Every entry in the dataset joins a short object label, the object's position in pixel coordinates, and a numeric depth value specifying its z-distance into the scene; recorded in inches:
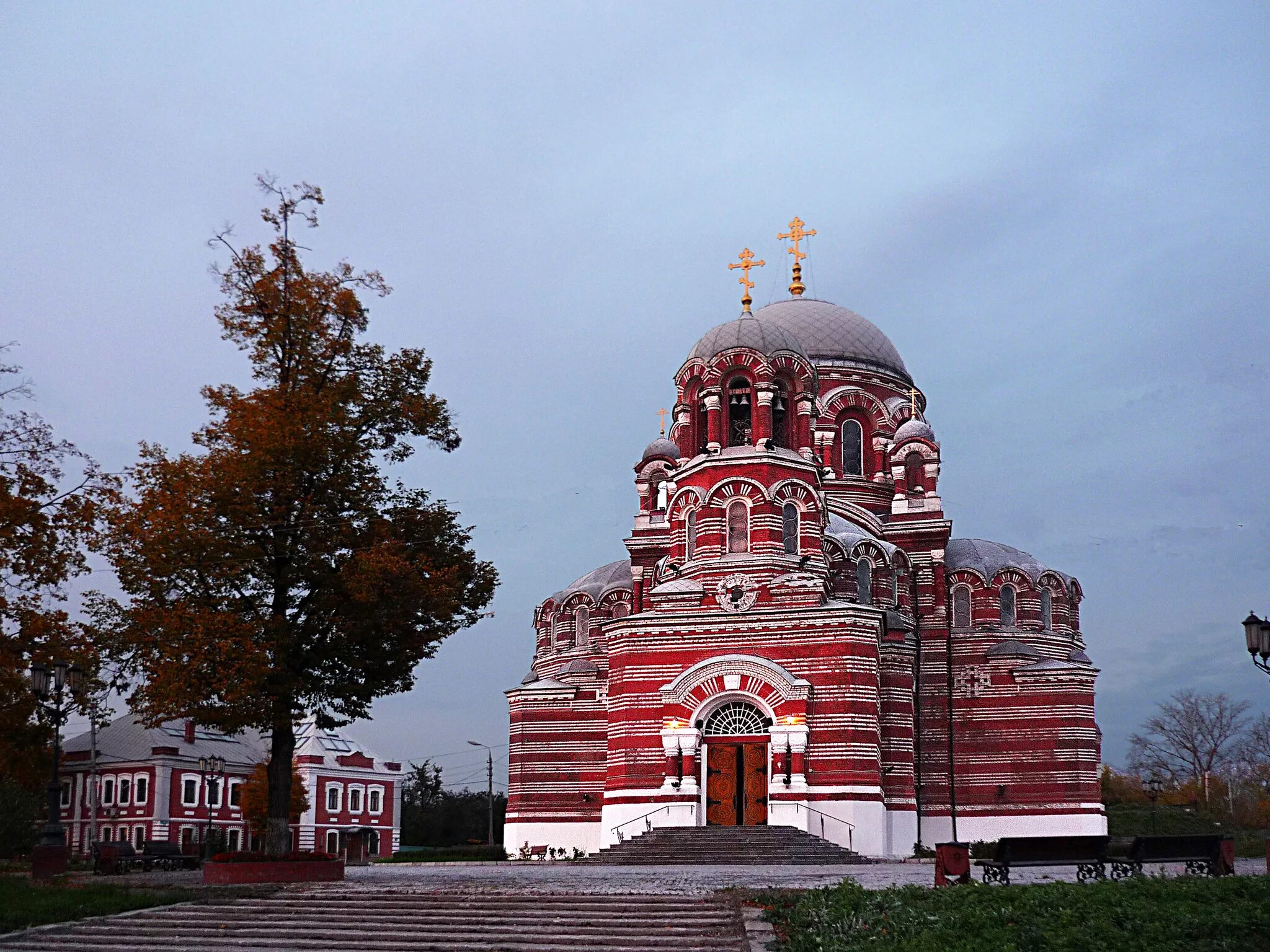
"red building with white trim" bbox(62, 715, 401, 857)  1979.6
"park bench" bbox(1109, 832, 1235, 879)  775.7
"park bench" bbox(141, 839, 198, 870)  1178.0
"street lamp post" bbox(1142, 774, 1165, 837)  1584.4
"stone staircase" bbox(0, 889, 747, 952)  621.9
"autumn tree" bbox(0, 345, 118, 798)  880.9
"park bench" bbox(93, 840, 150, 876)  1011.9
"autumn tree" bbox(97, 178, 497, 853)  873.5
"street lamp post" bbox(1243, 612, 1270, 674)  711.1
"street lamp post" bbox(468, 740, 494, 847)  2416.3
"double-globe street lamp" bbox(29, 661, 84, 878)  847.7
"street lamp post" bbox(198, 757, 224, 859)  1322.6
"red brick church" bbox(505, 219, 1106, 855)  1259.8
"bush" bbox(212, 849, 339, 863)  867.4
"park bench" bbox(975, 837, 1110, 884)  743.7
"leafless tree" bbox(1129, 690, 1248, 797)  2628.0
